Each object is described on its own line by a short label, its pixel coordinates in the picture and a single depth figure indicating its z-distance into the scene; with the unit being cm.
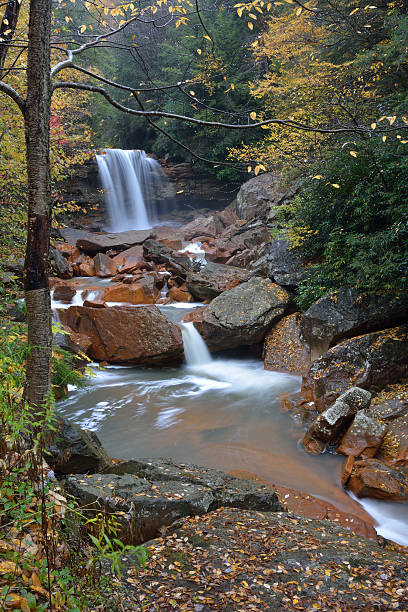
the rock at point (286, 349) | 857
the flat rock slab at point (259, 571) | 230
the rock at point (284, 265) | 965
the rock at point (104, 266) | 1436
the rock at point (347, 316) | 712
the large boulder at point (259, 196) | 1738
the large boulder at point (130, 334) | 896
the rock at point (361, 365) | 645
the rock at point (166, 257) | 1408
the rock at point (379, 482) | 464
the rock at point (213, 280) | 1187
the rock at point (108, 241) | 1619
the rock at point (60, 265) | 1384
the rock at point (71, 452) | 375
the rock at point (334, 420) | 570
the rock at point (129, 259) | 1442
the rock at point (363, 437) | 529
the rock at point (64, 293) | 1179
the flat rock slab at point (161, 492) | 302
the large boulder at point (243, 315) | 916
